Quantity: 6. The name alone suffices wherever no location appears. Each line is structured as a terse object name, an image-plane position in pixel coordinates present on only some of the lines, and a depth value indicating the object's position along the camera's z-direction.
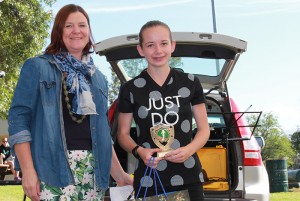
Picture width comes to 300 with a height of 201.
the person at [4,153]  19.55
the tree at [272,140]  74.44
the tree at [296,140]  87.81
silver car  4.79
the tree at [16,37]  21.05
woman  2.74
